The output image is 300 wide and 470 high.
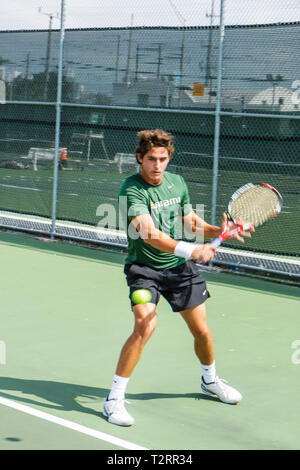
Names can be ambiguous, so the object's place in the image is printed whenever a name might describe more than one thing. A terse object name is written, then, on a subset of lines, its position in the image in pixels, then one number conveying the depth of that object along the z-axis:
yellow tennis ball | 9.77
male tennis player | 9.59
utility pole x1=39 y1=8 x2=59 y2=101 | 23.69
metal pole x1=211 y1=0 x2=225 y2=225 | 19.22
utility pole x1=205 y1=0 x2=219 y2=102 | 19.75
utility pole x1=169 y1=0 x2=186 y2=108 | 20.66
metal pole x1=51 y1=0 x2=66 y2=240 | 22.80
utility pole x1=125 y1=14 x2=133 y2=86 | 22.30
